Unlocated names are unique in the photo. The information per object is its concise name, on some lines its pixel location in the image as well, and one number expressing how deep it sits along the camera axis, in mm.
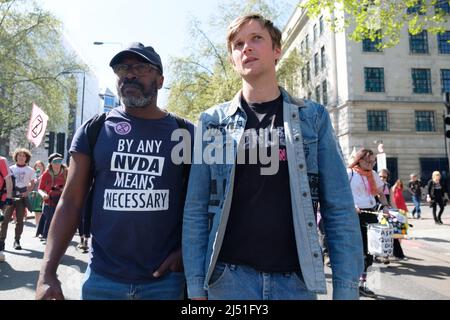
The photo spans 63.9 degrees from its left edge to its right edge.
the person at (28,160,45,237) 8398
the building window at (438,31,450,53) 31223
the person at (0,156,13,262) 6504
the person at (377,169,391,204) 9288
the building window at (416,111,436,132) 30328
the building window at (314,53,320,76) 35931
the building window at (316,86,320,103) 36019
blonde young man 1718
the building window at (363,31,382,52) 30250
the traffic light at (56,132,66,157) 14172
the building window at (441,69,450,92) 30969
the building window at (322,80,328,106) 34153
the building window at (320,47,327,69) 34375
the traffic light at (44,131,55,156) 15062
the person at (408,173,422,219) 16094
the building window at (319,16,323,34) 34528
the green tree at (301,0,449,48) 11070
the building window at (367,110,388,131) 30109
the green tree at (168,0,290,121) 23688
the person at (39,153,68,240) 7689
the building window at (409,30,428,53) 31153
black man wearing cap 1941
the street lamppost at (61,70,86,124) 28028
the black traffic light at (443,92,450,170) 8281
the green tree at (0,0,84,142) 24938
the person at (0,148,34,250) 7962
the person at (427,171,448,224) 13711
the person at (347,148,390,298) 5930
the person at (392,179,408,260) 10539
